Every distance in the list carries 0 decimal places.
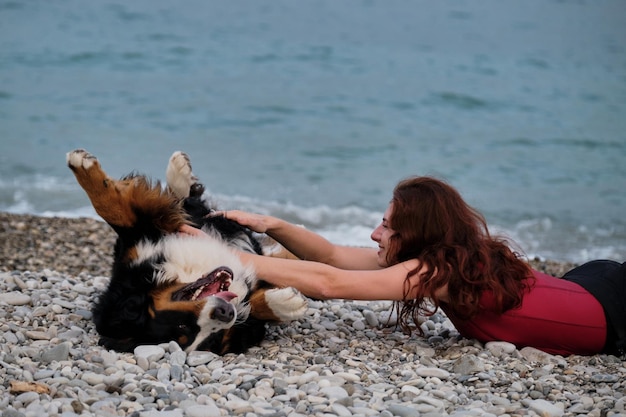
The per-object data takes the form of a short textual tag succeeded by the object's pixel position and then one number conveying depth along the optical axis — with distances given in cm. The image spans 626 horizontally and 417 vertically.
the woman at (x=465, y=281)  798
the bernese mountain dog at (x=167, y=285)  757
